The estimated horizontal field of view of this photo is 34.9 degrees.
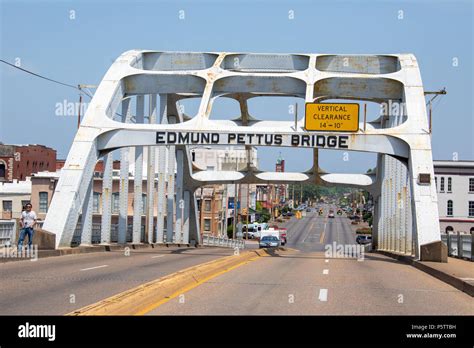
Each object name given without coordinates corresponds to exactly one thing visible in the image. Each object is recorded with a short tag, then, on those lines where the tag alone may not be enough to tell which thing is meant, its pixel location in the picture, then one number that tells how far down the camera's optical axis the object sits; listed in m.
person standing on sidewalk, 23.61
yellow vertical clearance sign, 30.11
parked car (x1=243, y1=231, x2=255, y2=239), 109.78
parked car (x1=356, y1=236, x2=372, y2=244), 83.25
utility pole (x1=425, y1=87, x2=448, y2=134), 34.38
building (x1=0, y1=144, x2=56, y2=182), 85.06
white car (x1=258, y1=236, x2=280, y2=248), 70.35
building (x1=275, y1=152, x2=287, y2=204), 154.84
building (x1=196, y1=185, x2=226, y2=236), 90.69
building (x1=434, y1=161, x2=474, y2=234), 94.88
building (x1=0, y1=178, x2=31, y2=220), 69.06
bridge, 28.44
